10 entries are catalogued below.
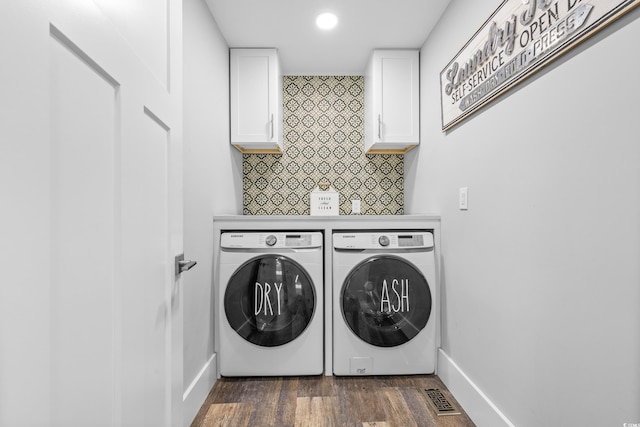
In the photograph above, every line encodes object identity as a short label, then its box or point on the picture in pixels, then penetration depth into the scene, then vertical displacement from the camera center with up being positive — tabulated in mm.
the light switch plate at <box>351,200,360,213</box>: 2818 +69
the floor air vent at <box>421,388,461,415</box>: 1614 -1050
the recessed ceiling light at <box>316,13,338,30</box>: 1991 +1290
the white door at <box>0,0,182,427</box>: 419 +6
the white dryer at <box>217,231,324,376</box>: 1880 -554
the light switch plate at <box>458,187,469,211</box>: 1646 +76
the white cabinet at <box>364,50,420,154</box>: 2426 +933
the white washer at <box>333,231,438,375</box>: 1904 -561
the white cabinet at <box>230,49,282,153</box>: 2387 +941
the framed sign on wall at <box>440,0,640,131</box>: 901 +637
